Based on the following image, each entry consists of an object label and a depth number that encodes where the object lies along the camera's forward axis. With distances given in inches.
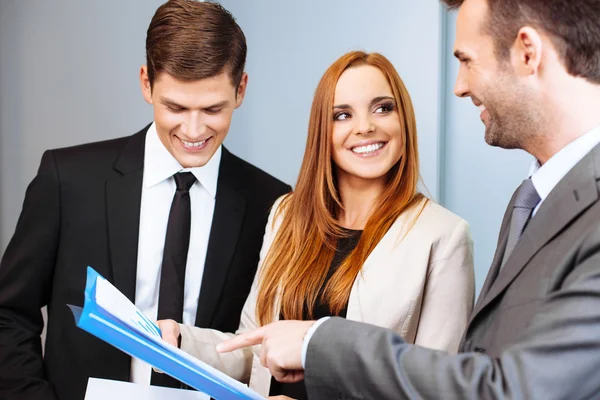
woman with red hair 71.7
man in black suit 77.2
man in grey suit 41.8
